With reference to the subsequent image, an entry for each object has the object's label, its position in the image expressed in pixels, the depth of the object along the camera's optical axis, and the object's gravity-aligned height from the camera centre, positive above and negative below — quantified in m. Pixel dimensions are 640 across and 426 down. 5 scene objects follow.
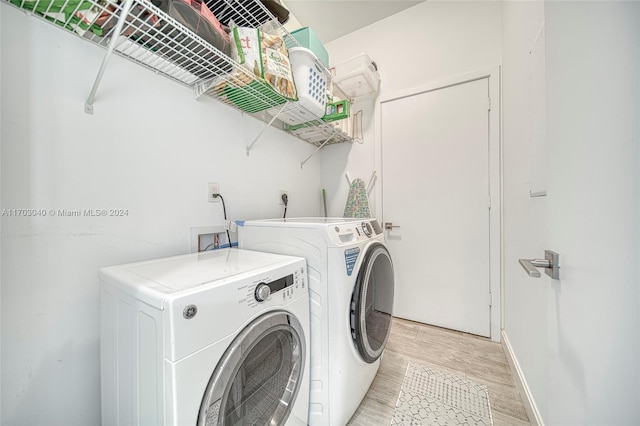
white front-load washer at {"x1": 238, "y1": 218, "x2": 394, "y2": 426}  1.01 -0.46
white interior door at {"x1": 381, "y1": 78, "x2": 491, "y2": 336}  1.86 +0.06
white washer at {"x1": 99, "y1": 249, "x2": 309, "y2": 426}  0.59 -0.40
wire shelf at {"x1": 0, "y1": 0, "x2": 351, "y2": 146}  0.80 +0.72
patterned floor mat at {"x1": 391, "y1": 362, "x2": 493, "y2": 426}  1.15 -1.08
